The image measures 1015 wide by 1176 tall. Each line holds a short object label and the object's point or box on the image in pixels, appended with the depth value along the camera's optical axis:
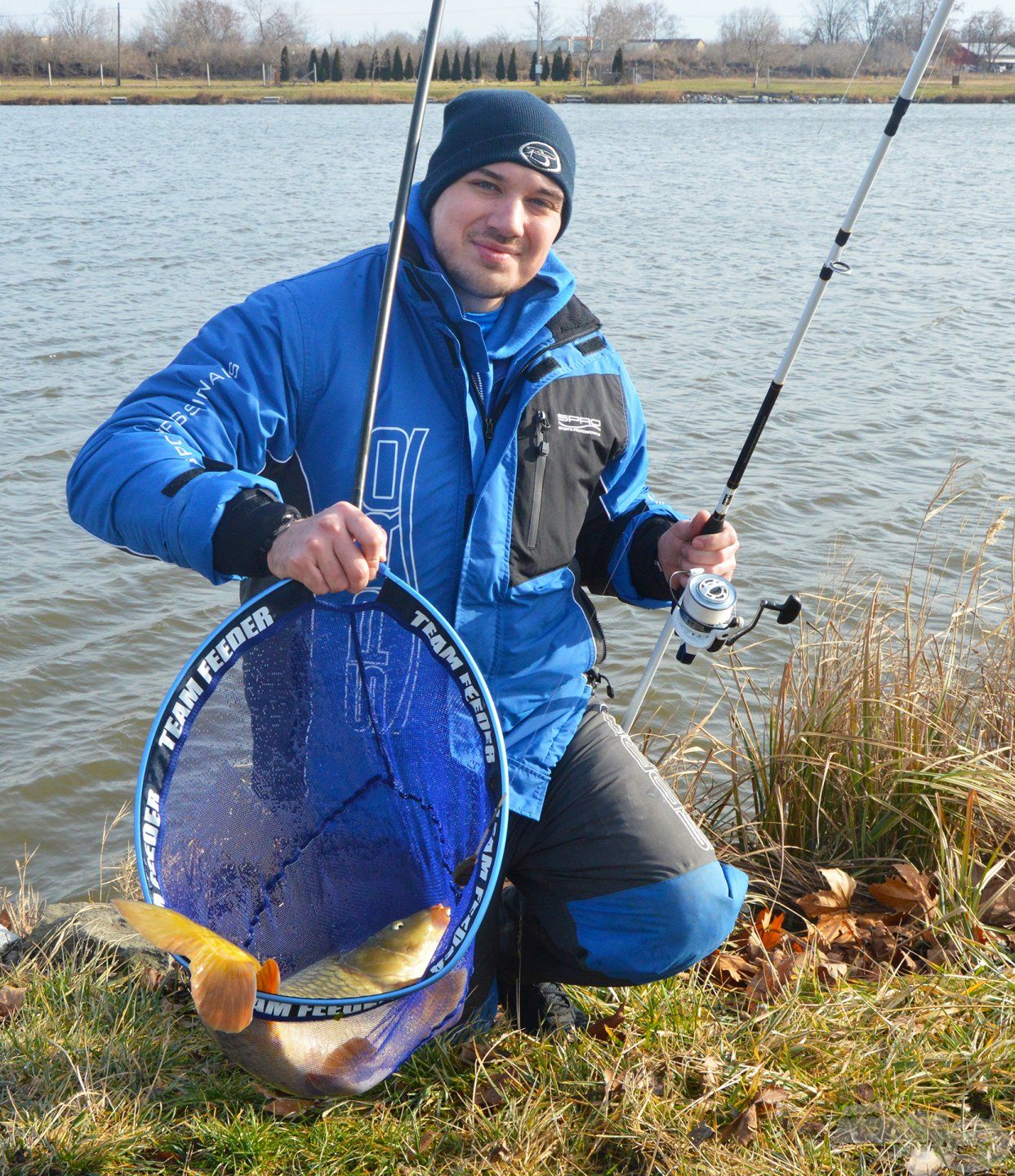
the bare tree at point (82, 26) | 104.12
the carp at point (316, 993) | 1.84
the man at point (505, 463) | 2.41
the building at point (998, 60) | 46.41
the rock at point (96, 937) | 2.84
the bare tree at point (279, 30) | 109.50
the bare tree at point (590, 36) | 86.69
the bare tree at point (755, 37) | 71.50
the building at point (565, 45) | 102.44
